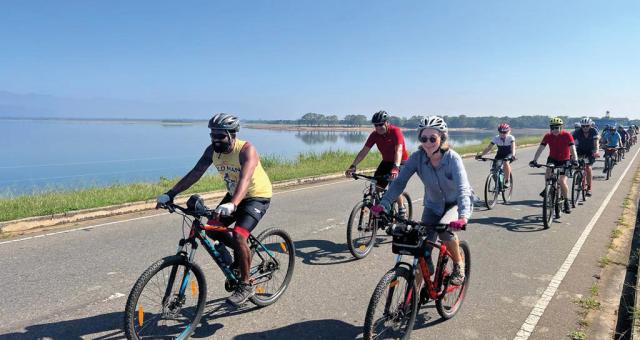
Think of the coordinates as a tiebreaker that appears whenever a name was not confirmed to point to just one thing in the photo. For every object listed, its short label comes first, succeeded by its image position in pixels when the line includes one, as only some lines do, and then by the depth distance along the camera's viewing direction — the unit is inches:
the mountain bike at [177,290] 136.5
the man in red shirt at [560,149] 379.2
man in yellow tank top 163.9
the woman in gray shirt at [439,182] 156.7
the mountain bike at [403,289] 134.6
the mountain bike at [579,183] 432.9
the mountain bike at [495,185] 427.5
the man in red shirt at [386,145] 270.7
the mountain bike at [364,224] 255.8
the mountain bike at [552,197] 339.3
